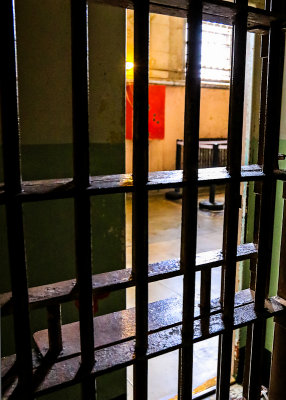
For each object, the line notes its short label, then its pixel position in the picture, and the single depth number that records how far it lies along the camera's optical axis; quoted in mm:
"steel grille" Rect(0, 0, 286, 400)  795
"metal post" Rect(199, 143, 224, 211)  6137
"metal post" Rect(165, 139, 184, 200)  6727
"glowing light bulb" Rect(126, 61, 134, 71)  6317
